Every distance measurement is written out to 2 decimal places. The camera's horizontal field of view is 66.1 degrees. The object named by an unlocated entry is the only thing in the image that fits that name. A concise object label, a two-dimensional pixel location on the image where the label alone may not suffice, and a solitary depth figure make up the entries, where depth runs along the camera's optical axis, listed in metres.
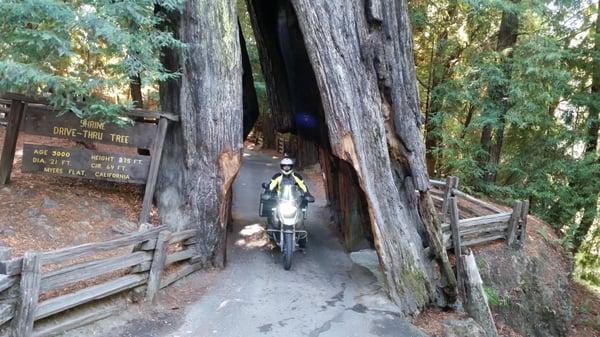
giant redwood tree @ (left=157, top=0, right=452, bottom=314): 8.12
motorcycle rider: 9.37
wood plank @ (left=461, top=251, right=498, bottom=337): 7.55
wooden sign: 7.77
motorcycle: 8.62
